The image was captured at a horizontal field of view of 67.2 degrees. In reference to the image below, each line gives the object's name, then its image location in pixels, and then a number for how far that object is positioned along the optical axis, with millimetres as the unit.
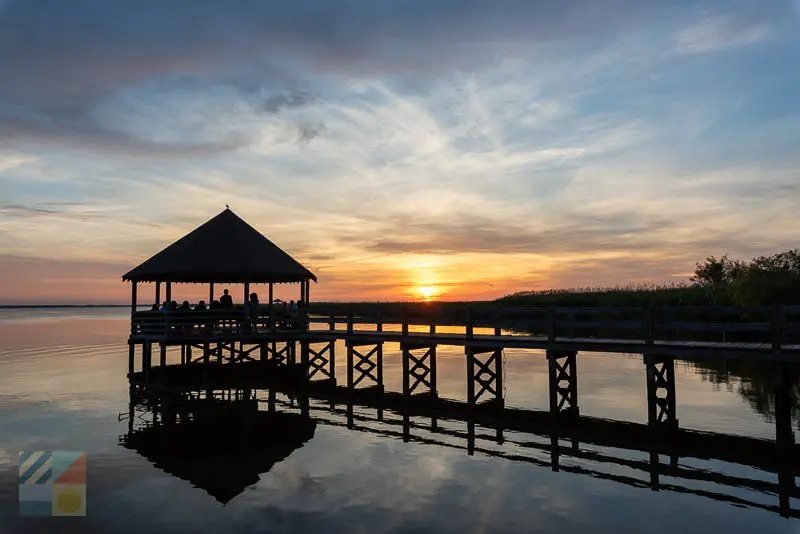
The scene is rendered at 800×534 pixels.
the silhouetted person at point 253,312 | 26250
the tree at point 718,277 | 45500
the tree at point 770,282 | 36281
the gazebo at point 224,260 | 25872
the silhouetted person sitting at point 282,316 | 26750
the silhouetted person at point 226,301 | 27250
